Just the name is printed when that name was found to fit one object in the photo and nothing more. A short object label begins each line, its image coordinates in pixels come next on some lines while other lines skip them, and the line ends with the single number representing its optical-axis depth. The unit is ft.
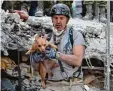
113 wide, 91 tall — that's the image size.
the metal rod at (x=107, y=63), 18.62
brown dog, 14.20
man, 14.33
